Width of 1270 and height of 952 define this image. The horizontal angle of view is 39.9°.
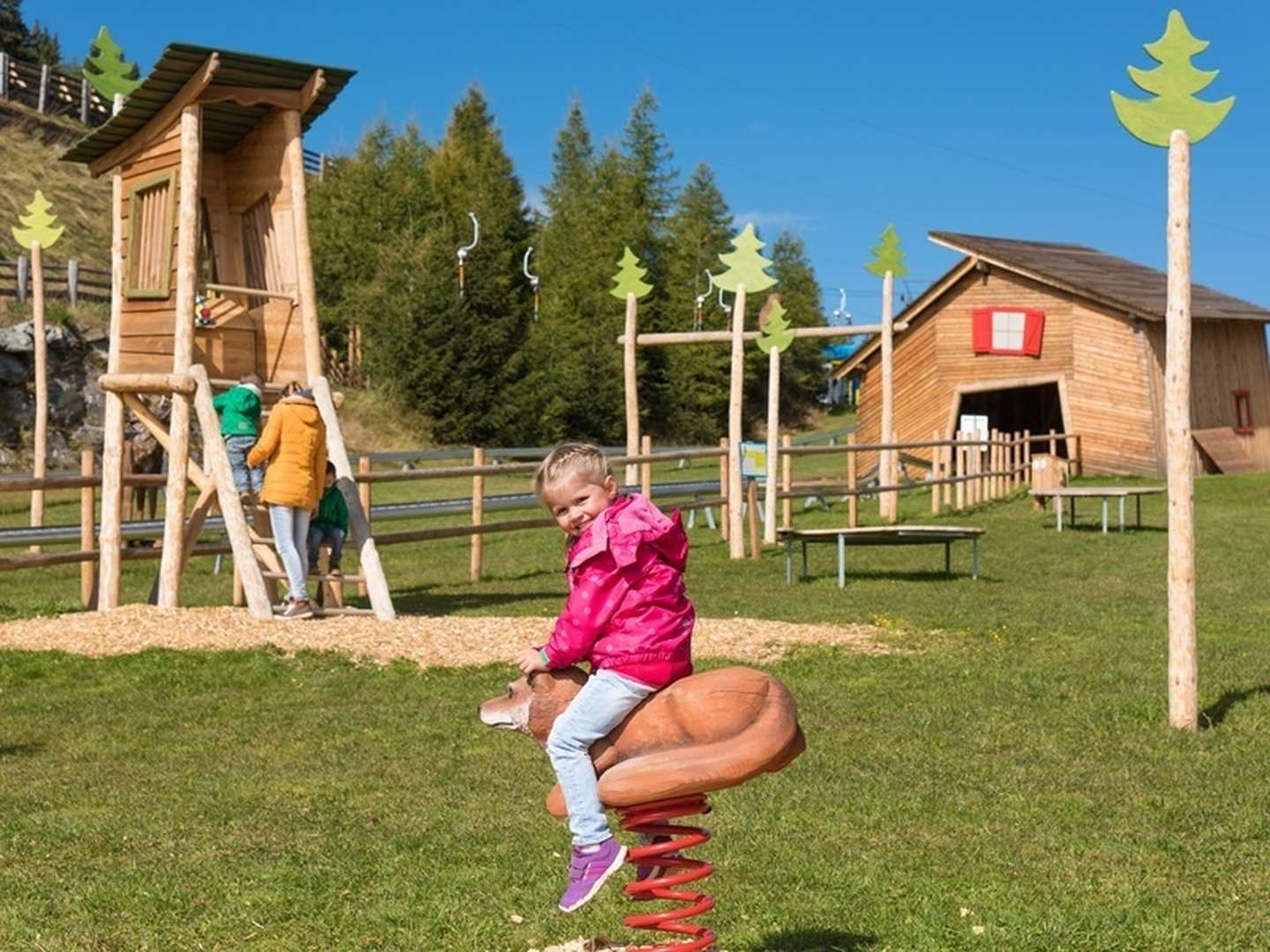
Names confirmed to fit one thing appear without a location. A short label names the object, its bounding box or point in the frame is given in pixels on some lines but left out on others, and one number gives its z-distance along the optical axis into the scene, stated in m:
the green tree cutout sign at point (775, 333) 24.03
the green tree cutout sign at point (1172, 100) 8.99
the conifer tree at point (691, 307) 56.91
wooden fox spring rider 4.41
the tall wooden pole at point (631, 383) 22.33
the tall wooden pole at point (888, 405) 26.58
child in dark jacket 15.19
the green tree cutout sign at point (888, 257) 26.98
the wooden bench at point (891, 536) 17.53
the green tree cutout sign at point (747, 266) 22.12
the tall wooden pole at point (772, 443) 22.55
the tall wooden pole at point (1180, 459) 9.18
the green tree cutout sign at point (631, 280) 23.30
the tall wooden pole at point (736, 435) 21.61
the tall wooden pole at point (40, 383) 21.39
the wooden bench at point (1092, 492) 23.12
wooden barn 35.62
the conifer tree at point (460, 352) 45.91
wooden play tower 14.60
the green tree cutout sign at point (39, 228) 22.77
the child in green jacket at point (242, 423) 14.65
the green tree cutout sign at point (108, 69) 19.12
